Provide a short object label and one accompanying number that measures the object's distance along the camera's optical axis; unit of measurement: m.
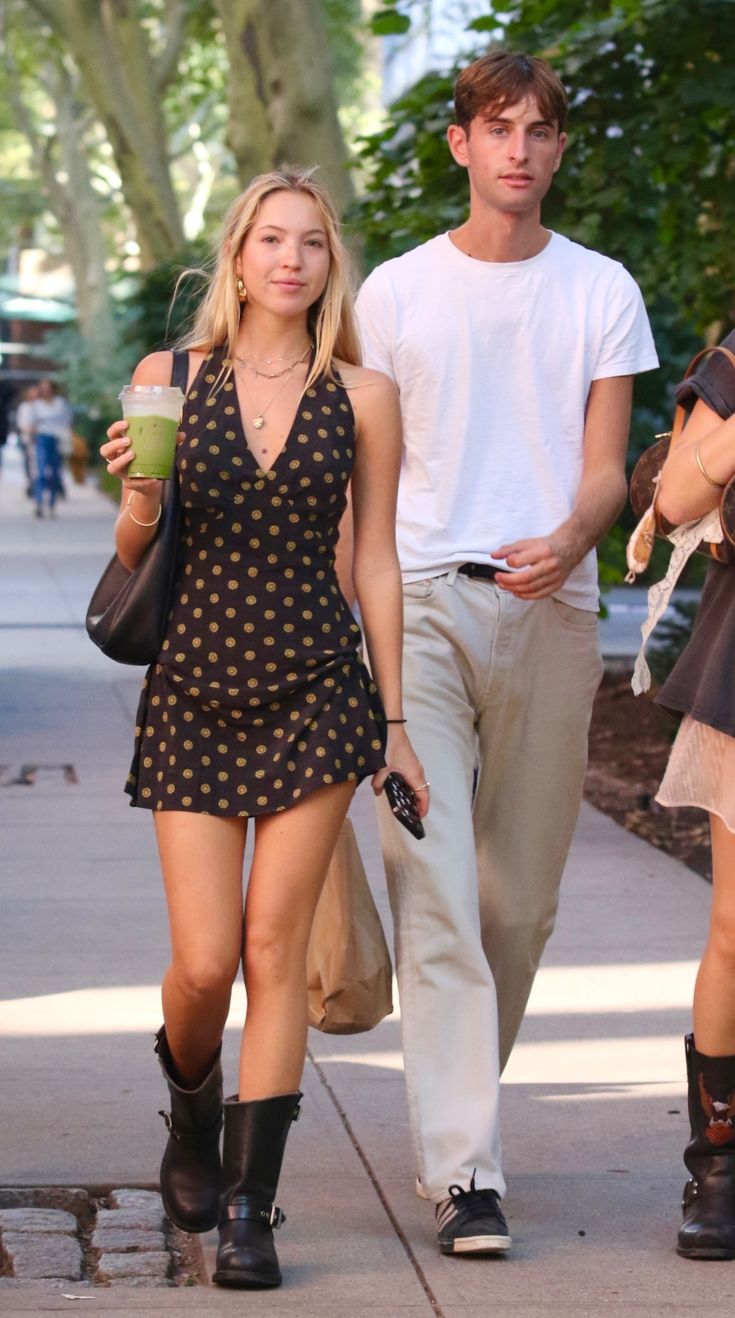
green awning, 73.88
